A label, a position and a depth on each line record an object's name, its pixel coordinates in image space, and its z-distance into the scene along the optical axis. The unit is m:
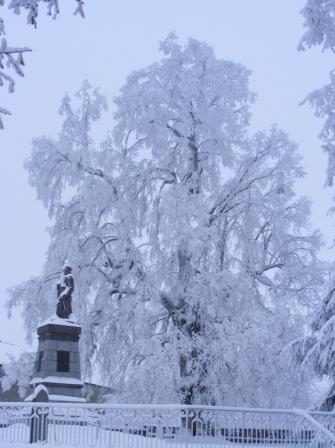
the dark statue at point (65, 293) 21.30
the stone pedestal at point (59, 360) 20.23
